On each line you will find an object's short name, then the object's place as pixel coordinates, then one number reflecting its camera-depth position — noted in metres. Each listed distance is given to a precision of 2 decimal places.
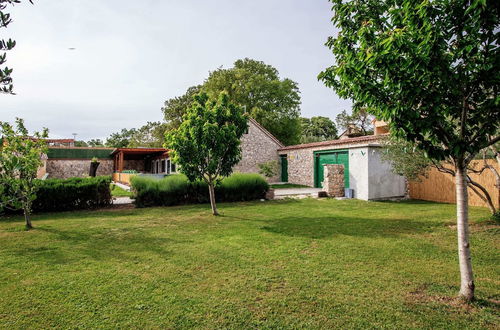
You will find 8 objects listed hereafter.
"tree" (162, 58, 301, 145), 34.41
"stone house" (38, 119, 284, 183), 23.45
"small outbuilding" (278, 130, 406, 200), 14.32
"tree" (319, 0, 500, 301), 3.03
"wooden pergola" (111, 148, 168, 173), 25.39
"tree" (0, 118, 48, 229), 8.01
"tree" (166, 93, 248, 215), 9.61
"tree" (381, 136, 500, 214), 8.54
